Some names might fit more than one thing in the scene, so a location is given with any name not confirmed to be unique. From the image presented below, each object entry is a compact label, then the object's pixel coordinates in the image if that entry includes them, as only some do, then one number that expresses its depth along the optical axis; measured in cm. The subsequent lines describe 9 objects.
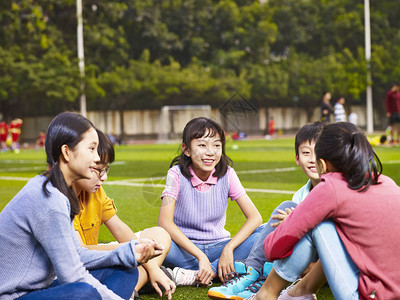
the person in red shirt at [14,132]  2450
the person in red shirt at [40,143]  2689
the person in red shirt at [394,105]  1712
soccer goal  3266
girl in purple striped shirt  363
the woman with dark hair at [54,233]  238
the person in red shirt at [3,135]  2547
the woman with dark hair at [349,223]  239
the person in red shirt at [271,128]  3338
